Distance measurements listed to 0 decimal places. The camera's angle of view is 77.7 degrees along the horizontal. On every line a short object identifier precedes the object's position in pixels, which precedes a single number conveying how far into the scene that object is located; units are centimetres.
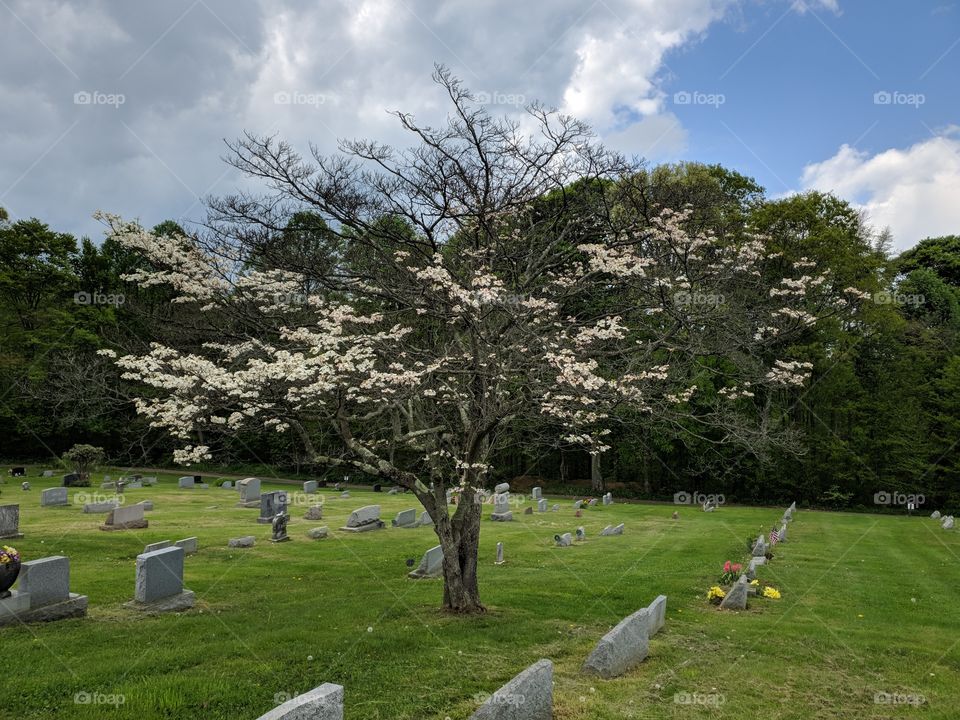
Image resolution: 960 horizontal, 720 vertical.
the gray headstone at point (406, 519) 2123
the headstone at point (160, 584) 1019
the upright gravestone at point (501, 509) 2333
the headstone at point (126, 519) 1855
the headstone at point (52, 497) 2314
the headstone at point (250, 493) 2608
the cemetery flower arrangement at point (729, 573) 1301
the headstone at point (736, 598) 1120
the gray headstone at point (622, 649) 741
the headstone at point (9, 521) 1655
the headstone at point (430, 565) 1344
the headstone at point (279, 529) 1792
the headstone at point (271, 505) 2164
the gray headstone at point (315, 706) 429
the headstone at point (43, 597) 919
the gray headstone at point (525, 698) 530
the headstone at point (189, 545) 1541
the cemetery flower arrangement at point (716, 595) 1164
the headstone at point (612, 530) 2070
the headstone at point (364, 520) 2011
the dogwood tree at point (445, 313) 932
